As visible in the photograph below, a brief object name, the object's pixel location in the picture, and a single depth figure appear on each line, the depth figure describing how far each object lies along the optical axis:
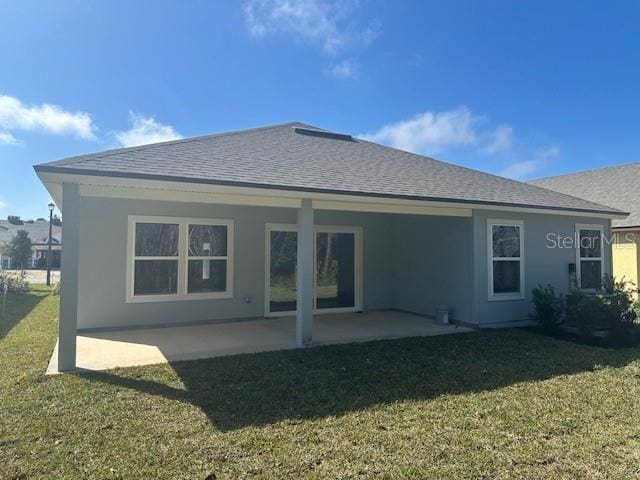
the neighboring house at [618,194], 13.94
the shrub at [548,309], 8.97
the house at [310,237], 7.45
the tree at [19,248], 38.03
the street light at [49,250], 21.39
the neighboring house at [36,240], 44.56
